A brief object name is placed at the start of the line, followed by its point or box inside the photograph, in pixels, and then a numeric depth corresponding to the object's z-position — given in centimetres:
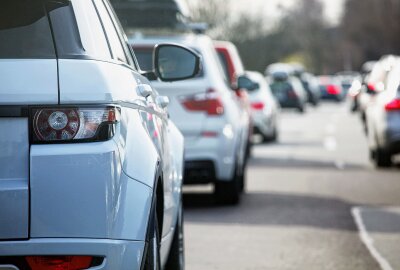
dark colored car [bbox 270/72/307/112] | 5516
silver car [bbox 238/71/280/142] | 2659
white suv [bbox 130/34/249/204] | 1217
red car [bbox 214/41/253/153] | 1664
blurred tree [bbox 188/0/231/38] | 6712
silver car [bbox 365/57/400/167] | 1852
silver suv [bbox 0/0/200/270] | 462
